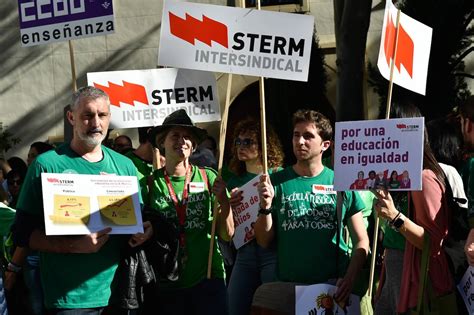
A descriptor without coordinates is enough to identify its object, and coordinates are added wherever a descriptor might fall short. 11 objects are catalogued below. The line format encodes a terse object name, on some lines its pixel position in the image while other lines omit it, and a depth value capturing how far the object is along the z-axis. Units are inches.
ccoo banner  304.3
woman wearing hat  235.3
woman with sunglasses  261.4
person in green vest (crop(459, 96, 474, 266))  198.4
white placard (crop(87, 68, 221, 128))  308.2
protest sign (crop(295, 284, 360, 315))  221.0
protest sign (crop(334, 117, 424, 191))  214.4
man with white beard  203.9
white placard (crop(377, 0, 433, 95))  258.8
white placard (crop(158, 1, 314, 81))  253.1
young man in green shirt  225.8
